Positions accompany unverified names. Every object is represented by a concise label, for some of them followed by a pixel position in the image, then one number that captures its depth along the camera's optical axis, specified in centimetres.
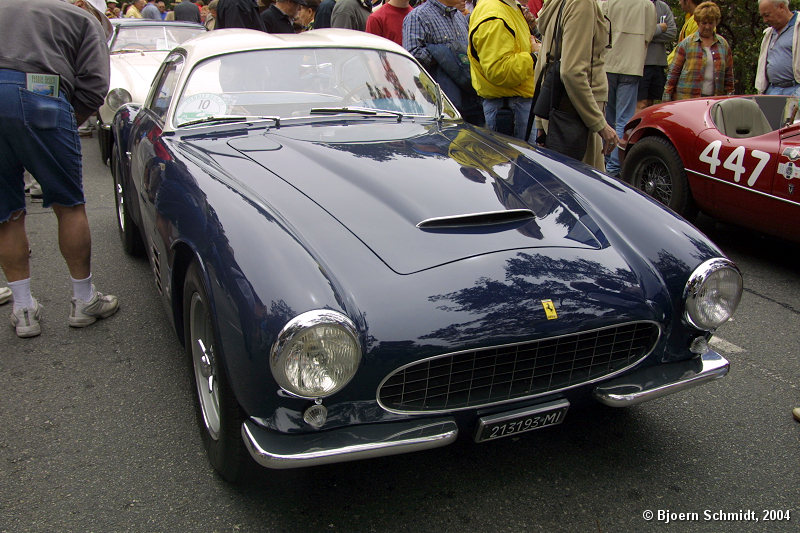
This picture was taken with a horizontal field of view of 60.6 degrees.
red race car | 428
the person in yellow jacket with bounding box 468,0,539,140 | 448
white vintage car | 681
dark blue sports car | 191
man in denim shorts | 315
